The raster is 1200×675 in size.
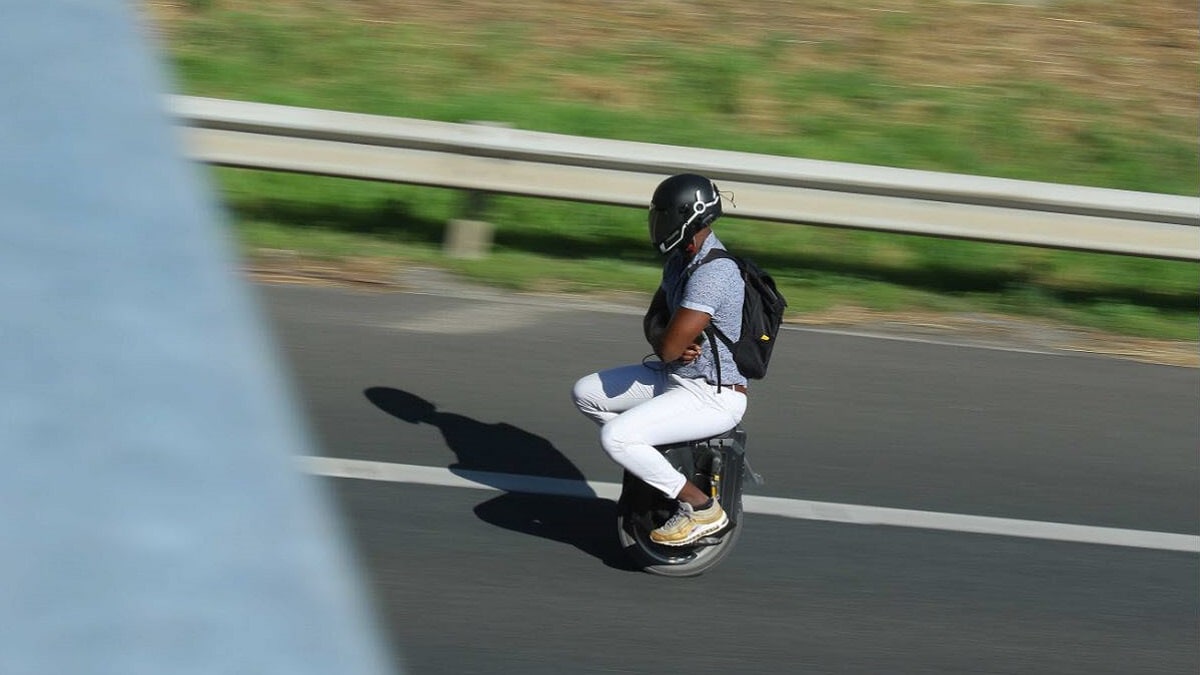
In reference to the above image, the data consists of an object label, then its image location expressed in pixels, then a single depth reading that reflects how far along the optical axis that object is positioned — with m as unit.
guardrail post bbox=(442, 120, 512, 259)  17.36
